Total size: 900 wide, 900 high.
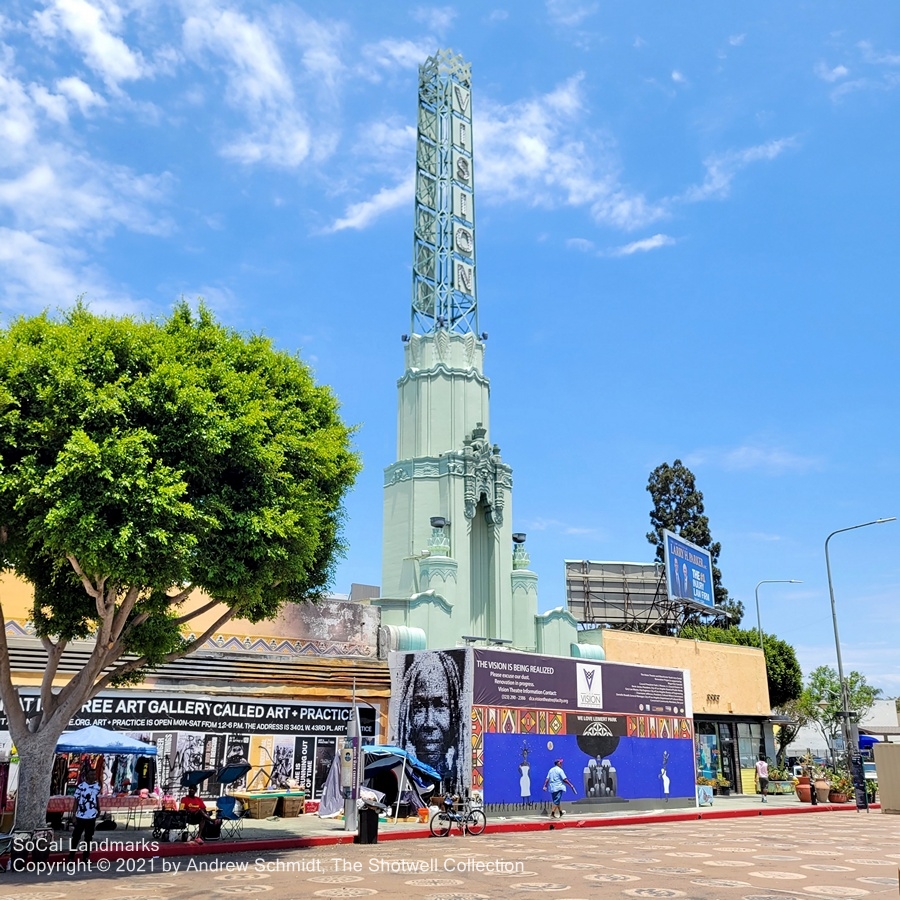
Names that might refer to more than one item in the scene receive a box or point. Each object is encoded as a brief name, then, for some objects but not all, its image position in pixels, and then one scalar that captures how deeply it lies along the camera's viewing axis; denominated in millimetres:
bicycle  21672
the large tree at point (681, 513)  62062
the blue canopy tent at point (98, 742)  19891
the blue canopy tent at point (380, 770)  24000
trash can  19297
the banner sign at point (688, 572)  44125
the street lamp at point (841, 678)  32562
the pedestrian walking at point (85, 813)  16641
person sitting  18406
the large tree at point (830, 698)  72062
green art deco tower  34984
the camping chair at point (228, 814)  19212
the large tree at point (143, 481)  14945
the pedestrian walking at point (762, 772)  37394
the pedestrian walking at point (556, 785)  25656
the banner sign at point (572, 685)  26578
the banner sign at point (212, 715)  22406
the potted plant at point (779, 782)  40281
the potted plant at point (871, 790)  36688
